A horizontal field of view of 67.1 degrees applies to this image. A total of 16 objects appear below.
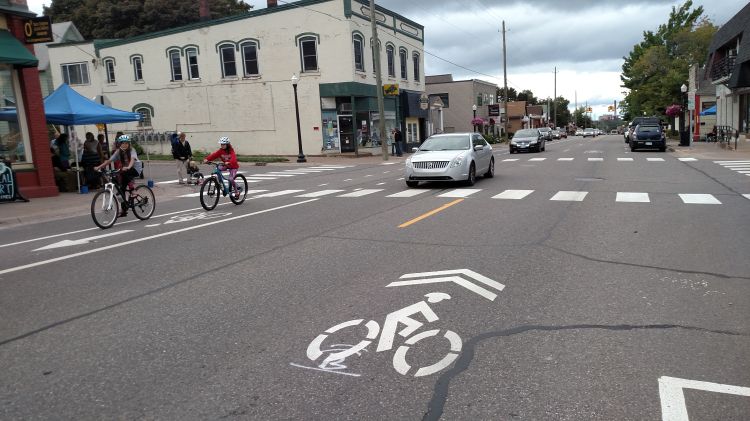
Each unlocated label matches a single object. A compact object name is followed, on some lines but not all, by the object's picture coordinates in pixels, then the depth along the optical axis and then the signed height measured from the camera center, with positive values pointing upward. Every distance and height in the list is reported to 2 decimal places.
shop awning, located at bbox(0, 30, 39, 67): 15.28 +2.66
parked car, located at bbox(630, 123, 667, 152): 31.73 -1.68
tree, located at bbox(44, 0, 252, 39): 58.19 +13.14
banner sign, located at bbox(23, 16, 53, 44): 16.12 +3.39
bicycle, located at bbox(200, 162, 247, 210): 12.87 -1.20
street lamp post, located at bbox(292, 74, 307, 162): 29.31 -0.32
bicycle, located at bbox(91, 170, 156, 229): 10.92 -1.16
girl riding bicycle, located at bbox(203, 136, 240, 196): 13.37 -0.49
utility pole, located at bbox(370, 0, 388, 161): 29.59 +2.10
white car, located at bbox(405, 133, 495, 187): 15.13 -1.04
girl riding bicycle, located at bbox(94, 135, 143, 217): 11.66 -0.39
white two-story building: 33.75 +3.91
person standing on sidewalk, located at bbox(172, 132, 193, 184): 19.45 -0.42
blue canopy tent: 18.33 +1.17
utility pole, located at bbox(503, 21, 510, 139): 55.68 +4.39
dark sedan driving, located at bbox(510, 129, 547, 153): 34.16 -1.55
